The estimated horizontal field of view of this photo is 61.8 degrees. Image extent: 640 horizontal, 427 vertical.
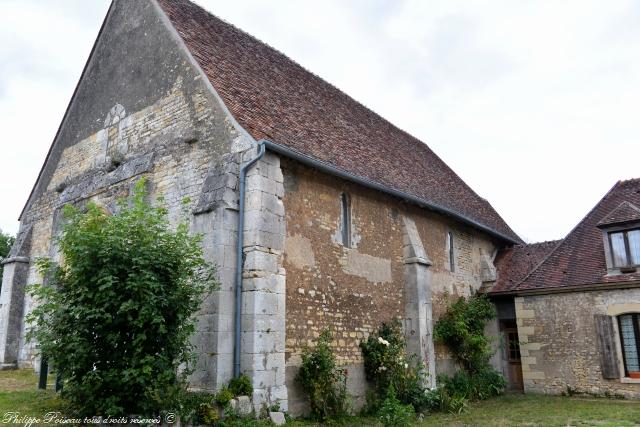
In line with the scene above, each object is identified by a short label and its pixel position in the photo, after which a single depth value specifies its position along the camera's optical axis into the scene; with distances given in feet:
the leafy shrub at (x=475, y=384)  44.86
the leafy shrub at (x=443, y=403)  39.29
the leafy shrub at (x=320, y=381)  31.40
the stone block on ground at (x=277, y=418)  27.84
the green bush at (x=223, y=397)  26.13
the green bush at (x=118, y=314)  23.40
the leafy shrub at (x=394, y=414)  26.96
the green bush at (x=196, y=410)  24.81
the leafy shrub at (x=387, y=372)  36.83
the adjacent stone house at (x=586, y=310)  44.98
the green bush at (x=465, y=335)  46.55
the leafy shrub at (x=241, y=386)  27.48
